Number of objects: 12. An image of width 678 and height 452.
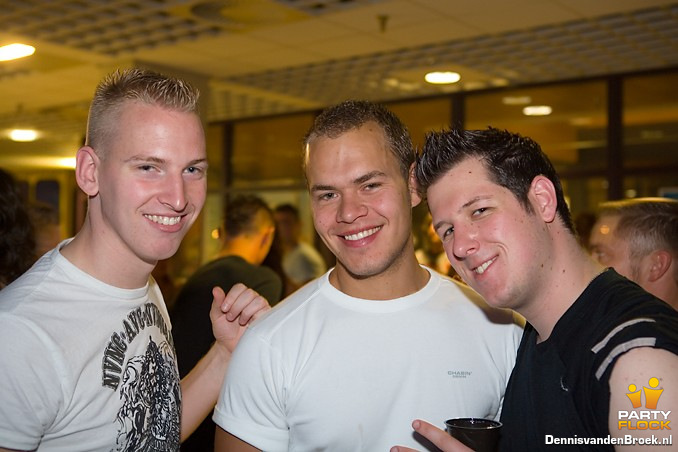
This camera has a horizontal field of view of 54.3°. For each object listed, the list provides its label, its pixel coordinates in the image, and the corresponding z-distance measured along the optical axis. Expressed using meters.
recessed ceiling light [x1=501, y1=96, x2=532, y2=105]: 7.72
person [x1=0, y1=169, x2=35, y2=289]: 2.40
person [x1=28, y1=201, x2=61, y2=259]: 3.91
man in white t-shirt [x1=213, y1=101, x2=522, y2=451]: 1.84
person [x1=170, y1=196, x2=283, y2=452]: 3.46
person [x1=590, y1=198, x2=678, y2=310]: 2.80
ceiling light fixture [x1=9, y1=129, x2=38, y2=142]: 10.66
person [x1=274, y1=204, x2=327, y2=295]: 6.75
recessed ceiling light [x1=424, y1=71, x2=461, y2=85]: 6.81
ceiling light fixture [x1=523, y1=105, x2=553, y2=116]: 7.71
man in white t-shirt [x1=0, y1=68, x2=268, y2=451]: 1.47
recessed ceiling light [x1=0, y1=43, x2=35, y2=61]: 5.23
